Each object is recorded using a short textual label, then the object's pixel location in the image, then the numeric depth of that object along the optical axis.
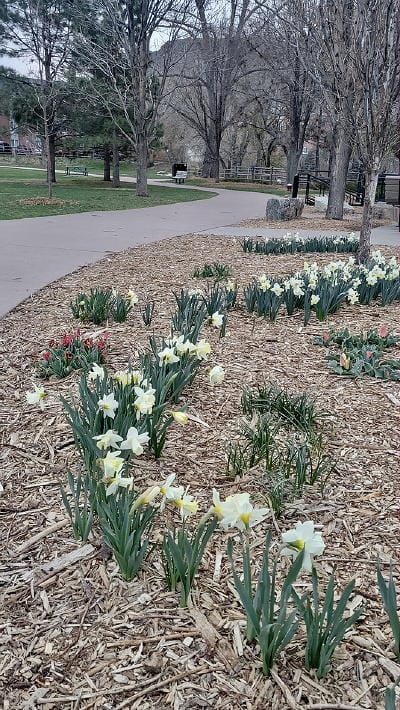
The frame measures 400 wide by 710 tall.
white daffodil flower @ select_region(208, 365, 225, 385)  2.59
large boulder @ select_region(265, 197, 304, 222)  13.24
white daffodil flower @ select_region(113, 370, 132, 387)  2.44
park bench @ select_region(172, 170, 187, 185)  30.62
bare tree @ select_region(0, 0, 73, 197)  17.44
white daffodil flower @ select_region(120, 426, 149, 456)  1.94
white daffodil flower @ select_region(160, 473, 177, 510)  1.69
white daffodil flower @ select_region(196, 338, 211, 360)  2.86
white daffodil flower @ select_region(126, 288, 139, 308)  4.12
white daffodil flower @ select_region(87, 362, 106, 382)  2.46
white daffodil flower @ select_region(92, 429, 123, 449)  1.97
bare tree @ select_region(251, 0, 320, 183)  20.21
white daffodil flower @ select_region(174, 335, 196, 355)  2.83
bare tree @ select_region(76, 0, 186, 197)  18.06
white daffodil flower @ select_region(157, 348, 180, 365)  2.68
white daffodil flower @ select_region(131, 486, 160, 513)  1.71
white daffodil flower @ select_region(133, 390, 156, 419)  2.21
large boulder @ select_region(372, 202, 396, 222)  14.64
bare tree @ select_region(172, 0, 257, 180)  26.28
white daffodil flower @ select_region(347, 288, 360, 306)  4.60
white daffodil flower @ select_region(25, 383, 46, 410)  2.42
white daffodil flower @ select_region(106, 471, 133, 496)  1.79
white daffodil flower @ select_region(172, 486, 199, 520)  1.66
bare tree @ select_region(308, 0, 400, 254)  5.79
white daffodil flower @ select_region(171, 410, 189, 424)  2.06
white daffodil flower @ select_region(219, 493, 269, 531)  1.47
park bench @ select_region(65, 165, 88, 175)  37.26
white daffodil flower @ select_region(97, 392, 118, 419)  2.16
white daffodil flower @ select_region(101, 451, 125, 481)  1.83
